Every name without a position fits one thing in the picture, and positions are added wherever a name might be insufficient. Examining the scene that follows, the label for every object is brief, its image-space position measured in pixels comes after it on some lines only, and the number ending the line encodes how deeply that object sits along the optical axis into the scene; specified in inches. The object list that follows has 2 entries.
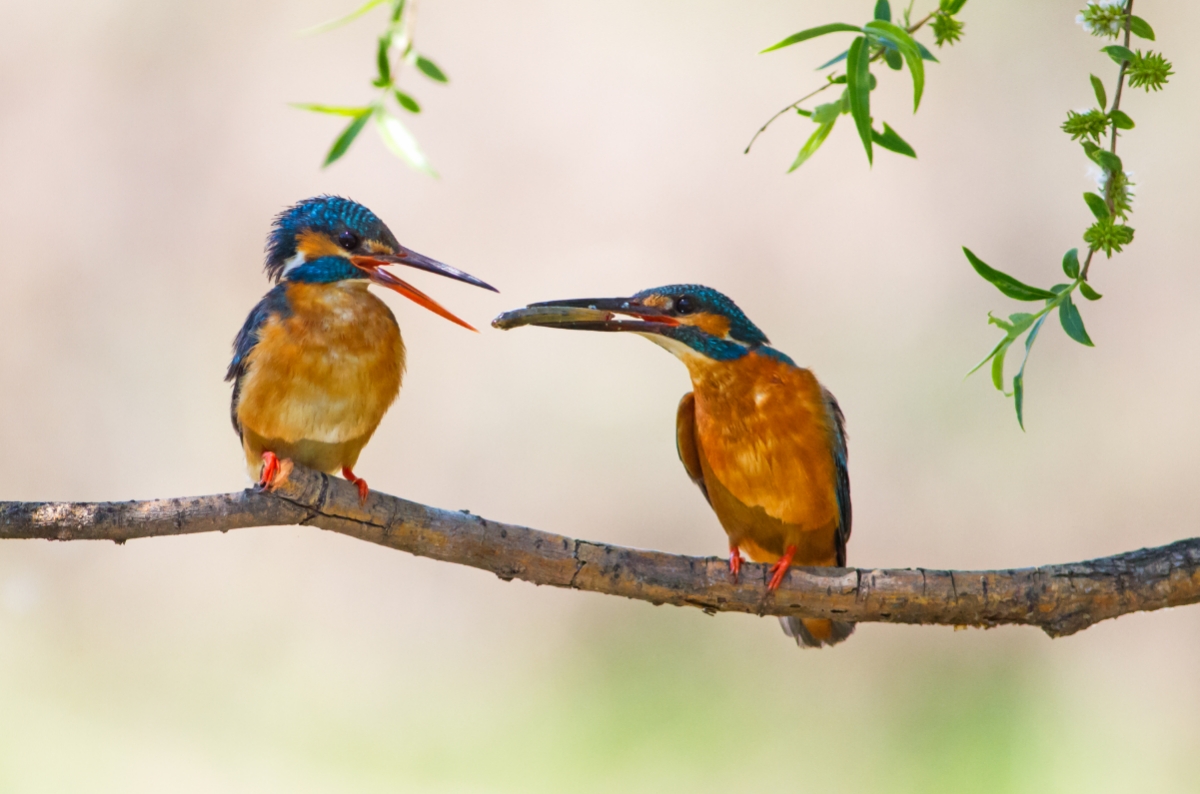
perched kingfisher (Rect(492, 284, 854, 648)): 219.7
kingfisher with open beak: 218.1
